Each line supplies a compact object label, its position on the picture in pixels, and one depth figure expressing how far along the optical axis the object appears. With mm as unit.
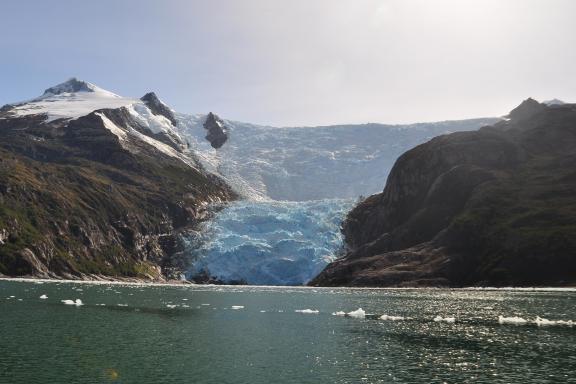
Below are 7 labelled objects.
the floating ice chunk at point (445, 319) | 91612
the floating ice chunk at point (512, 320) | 88575
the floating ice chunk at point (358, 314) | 101438
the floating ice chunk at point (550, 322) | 84881
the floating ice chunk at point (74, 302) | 114450
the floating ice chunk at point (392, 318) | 95762
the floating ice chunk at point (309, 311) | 110450
